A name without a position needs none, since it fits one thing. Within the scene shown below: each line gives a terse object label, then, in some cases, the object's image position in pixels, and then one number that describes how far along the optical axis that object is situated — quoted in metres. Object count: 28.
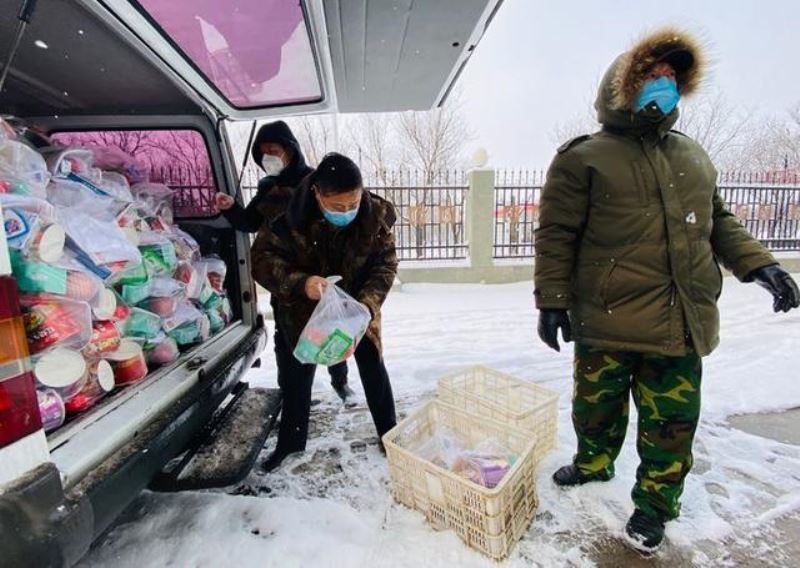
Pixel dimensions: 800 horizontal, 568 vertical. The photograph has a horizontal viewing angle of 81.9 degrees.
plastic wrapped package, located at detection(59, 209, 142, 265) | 1.68
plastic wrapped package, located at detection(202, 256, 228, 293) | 2.78
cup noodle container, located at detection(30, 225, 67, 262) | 1.43
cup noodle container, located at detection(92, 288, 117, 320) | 1.75
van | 1.13
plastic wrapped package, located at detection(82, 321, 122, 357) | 1.72
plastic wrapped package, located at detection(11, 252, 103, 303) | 1.39
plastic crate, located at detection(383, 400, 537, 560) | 1.74
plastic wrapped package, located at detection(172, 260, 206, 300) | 2.48
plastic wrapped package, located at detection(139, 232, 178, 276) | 2.25
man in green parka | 1.73
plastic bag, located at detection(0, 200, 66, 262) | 1.34
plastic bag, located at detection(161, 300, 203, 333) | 2.30
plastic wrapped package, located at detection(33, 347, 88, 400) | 1.42
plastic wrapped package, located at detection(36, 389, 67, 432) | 1.42
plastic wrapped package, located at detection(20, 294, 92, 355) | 1.40
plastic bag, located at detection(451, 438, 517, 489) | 1.88
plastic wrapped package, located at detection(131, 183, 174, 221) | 2.53
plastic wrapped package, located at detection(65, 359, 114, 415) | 1.62
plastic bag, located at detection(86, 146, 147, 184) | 2.55
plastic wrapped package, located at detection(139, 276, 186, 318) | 2.24
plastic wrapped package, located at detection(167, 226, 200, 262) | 2.55
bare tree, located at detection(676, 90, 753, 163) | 17.58
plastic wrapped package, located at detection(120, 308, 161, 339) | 2.05
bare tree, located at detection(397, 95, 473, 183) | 17.69
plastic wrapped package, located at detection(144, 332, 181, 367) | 2.18
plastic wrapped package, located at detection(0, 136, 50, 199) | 1.48
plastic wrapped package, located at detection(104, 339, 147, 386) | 1.89
